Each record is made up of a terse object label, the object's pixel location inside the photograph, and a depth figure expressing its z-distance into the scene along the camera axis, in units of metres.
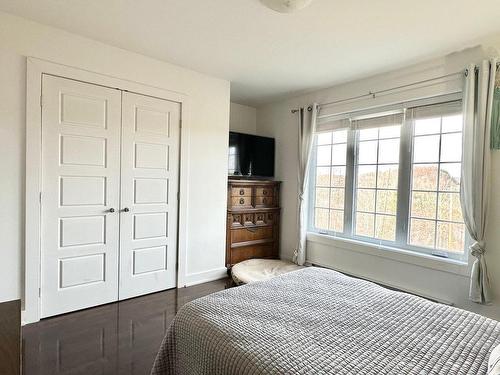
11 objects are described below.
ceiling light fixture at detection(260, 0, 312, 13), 1.80
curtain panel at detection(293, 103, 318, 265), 3.89
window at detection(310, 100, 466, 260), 2.81
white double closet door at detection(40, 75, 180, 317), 2.52
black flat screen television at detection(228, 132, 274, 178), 4.02
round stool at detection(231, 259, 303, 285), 3.38
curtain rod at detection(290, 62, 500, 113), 2.65
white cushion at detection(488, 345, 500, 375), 0.93
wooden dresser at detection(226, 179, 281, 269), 3.85
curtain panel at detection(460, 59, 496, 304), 2.42
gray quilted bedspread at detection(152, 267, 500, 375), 1.08
